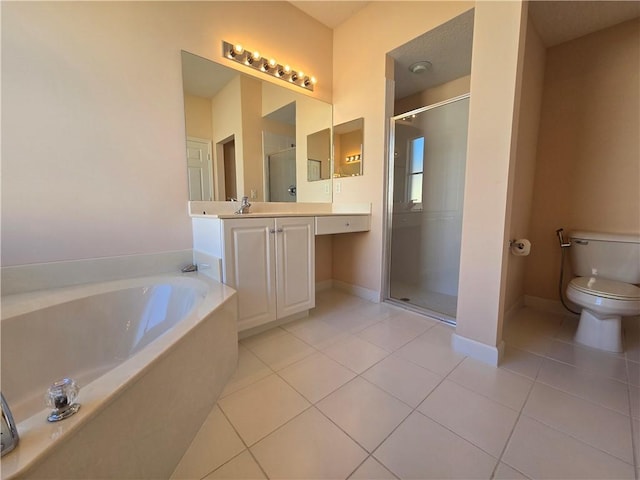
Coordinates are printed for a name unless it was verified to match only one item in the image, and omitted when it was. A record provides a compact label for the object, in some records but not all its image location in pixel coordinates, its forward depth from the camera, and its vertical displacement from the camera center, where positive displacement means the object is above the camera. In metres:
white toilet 1.52 -0.47
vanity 1.62 -0.30
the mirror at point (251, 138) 1.85 +0.60
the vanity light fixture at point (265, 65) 1.96 +1.19
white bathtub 0.58 -0.56
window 2.46 +0.33
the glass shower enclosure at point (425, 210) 2.28 +0.00
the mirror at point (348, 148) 2.45 +0.61
